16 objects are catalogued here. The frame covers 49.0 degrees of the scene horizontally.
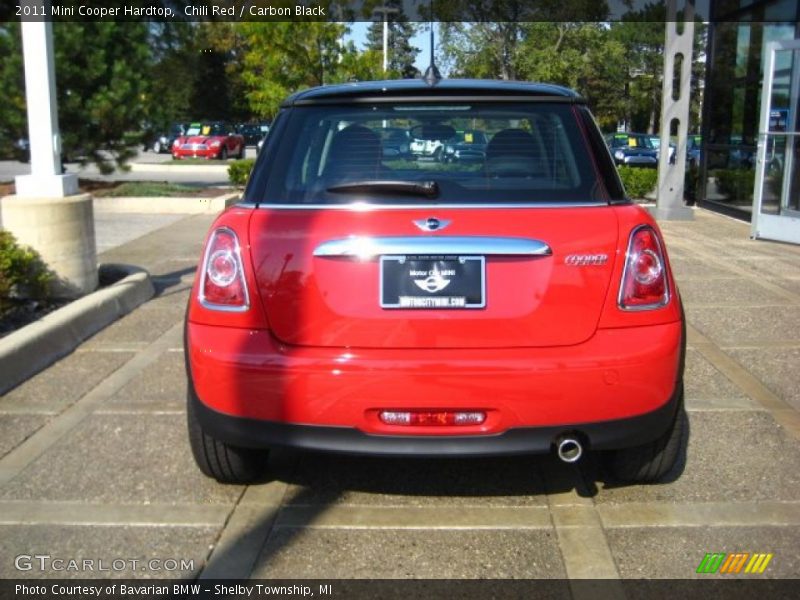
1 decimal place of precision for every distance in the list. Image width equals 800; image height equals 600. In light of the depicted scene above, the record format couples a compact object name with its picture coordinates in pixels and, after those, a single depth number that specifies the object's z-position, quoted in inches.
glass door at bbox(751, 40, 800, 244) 451.5
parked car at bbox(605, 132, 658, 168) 1263.5
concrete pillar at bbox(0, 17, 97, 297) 261.0
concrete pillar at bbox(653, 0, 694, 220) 550.3
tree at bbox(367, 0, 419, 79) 1344.6
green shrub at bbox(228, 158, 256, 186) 673.6
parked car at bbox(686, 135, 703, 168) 746.5
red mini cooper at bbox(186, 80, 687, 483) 123.5
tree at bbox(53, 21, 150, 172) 588.1
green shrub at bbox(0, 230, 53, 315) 235.1
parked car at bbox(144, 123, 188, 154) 1531.4
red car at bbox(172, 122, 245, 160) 1334.9
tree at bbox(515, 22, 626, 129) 1143.6
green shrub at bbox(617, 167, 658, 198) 683.4
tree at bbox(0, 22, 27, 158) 568.7
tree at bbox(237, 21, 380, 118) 708.0
